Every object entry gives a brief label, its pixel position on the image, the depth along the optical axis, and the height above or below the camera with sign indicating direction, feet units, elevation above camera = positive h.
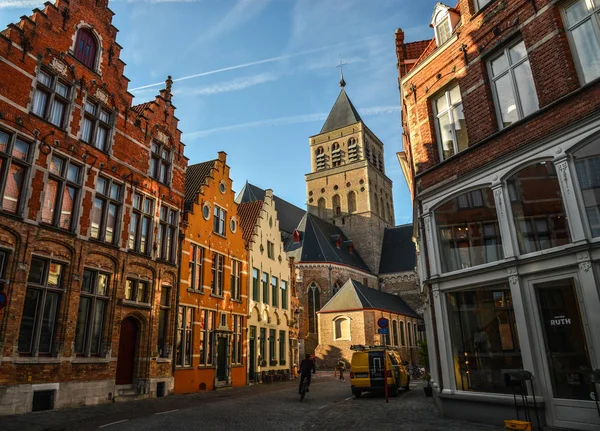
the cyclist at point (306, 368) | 47.39 -1.52
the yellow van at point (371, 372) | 50.83 -2.26
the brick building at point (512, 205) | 24.66 +9.29
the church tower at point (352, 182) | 178.50 +71.93
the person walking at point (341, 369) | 87.45 -3.13
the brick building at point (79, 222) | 37.86 +13.78
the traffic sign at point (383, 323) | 46.20 +2.90
